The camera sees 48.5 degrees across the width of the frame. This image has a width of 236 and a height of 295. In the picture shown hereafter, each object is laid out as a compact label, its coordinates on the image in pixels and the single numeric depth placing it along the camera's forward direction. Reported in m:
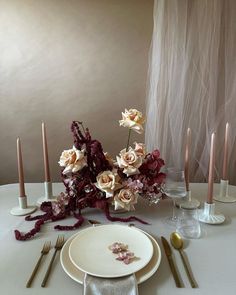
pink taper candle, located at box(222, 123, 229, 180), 1.23
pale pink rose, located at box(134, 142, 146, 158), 1.05
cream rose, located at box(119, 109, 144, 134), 1.07
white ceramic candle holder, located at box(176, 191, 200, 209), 1.15
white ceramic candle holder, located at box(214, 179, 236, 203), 1.22
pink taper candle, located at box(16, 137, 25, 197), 1.09
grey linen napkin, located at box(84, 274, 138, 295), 0.67
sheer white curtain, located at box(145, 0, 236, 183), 1.56
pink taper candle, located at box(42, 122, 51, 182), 1.17
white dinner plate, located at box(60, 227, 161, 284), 0.72
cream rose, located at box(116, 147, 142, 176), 1.02
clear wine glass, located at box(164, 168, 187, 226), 1.08
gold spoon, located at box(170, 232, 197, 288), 0.78
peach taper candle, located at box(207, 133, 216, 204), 1.05
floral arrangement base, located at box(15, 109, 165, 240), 1.02
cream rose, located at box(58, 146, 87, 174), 1.03
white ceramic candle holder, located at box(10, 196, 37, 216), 1.09
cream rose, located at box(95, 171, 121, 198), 1.00
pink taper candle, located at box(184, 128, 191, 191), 1.18
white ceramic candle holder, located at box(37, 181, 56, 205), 1.19
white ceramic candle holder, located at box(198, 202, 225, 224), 1.02
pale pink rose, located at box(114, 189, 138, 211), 1.01
